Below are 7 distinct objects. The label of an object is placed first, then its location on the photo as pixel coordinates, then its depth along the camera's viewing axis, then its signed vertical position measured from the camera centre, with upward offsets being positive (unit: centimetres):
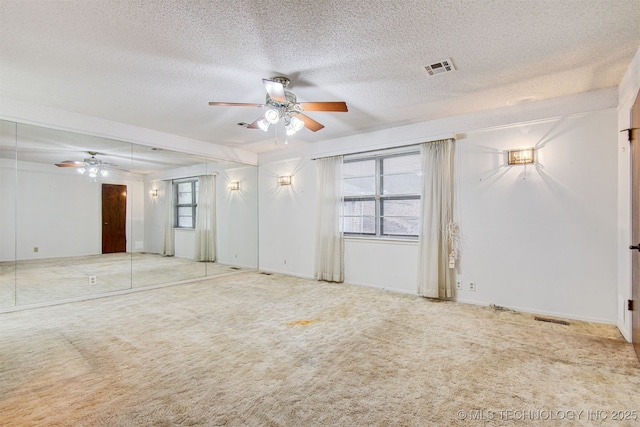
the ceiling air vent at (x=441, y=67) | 271 +141
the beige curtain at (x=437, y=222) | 417 -14
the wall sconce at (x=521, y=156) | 363 +71
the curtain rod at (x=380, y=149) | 430 +106
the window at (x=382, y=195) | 468 +29
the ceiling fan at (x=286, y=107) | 271 +107
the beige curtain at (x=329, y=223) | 528 -20
